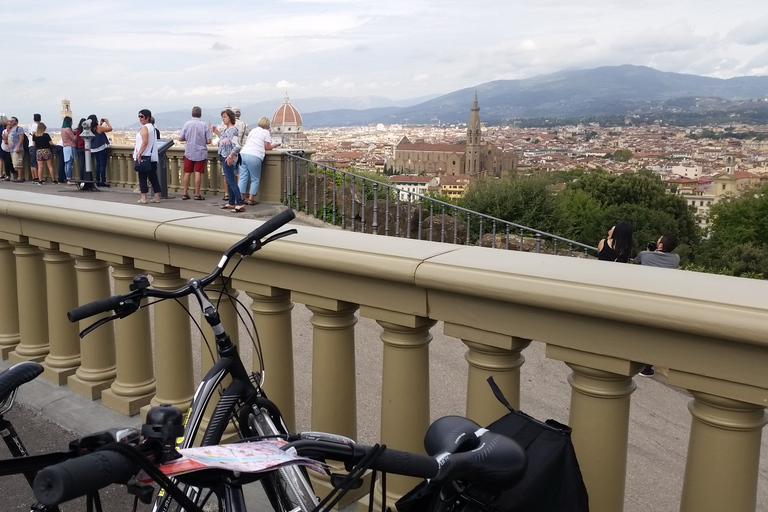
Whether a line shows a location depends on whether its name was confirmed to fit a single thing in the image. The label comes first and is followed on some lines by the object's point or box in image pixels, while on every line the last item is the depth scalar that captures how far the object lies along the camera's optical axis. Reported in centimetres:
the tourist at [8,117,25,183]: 1914
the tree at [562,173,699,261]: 4666
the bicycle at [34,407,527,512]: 93
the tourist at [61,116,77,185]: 1676
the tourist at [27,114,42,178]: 1734
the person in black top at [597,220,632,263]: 794
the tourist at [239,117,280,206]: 1290
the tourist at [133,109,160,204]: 1285
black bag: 149
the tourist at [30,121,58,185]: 1766
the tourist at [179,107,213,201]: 1288
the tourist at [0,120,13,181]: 2031
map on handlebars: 115
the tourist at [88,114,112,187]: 1591
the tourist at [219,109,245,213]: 1258
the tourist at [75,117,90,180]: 1667
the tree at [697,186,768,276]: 5034
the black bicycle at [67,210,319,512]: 180
